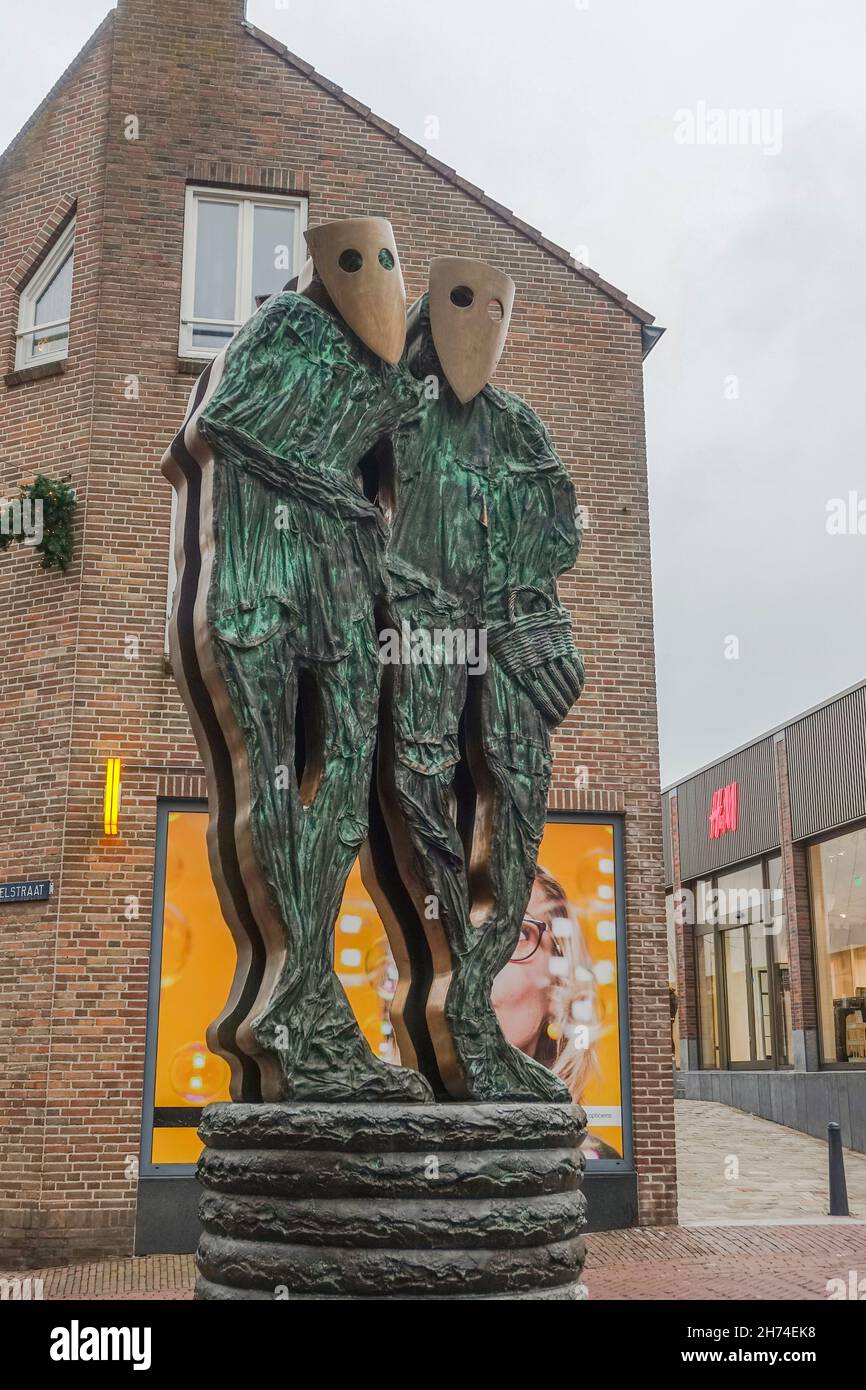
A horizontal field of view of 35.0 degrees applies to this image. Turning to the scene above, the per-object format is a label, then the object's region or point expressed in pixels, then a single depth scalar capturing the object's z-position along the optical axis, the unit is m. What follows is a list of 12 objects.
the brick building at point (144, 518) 10.59
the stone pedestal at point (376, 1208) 4.13
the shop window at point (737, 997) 24.78
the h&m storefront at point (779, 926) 20.09
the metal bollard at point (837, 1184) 11.98
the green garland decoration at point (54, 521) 11.41
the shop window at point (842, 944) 19.89
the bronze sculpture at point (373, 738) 4.25
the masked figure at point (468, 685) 4.85
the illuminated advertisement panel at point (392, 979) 10.77
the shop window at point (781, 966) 22.41
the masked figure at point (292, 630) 4.51
